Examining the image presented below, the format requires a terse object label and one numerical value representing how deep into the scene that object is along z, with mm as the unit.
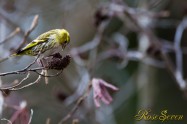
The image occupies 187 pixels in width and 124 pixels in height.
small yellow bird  4577
